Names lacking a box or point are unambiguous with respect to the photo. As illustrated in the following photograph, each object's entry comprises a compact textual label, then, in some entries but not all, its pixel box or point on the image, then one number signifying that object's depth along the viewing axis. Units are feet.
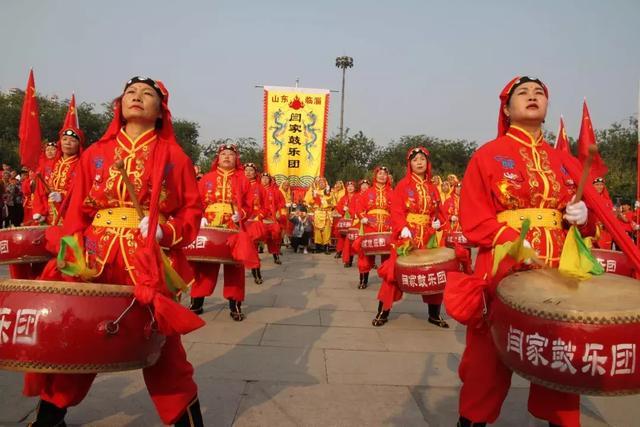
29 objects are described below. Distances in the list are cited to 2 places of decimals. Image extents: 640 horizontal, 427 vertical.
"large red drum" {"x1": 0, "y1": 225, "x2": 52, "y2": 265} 15.17
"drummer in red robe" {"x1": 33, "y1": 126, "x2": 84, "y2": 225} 17.63
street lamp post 124.26
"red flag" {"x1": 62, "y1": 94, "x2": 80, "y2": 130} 19.24
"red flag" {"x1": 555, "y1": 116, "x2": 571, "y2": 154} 16.77
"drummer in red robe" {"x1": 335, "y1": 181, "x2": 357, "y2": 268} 34.78
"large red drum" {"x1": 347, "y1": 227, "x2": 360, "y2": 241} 31.57
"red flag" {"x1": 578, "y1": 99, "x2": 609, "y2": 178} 9.16
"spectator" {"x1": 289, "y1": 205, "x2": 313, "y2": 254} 44.93
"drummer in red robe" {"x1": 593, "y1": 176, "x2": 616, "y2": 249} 25.73
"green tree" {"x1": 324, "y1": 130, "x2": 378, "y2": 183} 116.67
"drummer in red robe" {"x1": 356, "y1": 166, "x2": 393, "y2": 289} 28.09
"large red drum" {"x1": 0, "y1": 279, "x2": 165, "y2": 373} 6.16
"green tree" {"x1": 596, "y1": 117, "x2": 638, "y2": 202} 74.30
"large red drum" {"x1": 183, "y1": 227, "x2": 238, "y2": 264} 16.54
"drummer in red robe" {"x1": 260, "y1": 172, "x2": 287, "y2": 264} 29.44
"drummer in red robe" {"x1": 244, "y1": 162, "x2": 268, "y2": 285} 20.47
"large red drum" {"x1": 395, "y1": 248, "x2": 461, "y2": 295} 15.46
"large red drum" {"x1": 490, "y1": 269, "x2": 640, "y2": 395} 5.87
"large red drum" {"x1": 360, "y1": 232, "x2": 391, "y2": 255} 22.74
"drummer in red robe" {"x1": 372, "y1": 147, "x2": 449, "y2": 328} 17.94
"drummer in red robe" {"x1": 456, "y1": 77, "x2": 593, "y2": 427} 7.90
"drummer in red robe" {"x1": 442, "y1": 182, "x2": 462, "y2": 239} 33.83
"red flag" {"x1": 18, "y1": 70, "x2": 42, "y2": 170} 14.58
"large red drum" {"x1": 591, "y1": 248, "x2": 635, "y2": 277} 16.62
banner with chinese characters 46.09
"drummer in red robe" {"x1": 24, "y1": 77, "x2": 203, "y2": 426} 7.70
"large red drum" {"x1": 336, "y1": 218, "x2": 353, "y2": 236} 36.35
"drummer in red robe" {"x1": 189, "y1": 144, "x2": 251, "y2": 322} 18.11
